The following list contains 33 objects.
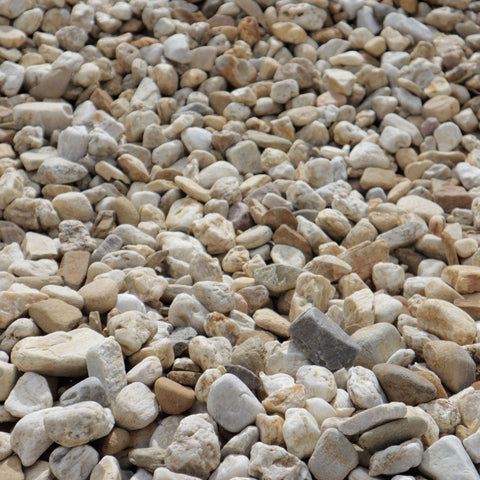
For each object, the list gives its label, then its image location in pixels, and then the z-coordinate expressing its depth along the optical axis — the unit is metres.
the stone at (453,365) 1.00
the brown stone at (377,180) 1.25
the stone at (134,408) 0.97
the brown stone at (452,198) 1.21
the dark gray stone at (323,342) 1.00
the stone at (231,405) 0.96
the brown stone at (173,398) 0.98
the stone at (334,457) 0.94
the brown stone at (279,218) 1.16
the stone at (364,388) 0.97
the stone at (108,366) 0.98
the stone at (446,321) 1.03
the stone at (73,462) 0.94
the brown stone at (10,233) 1.13
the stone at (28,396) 0.97
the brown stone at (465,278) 1.09
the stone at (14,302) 1.02
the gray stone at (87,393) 0.97
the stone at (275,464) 0.93
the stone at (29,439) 0.95
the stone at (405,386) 0.98
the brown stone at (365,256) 1.13
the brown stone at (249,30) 1.40
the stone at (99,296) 1.04
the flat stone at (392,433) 0.94
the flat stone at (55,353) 0.98
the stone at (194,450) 0.94
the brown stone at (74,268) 1.09
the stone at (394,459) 0.93
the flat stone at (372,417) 0.94
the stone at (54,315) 1.02
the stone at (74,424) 0.94
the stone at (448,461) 0.94
